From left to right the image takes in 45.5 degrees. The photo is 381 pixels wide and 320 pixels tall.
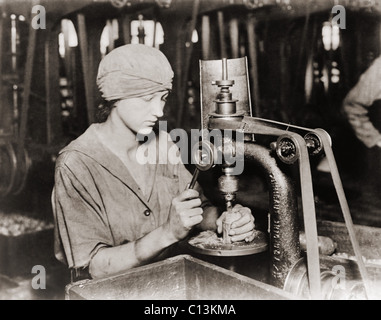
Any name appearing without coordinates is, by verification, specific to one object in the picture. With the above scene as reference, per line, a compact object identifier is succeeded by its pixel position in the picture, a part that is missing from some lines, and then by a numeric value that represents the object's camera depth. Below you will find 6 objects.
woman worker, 1.44
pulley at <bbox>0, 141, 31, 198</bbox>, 3.41
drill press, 1.33
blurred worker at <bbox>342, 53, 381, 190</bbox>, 3.62
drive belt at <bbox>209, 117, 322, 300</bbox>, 1.12
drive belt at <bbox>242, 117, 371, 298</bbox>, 1.11
